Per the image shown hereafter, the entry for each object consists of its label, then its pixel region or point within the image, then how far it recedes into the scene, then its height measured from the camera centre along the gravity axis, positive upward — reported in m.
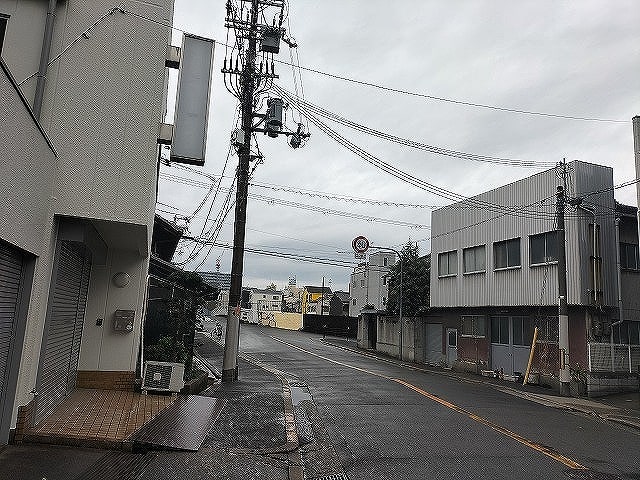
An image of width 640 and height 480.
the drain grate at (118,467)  6.40 -1.91
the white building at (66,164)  7.12 +2.17
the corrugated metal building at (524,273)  19.67 +2.49
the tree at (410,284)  33.97 +2.76
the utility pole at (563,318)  17.92 +0.55
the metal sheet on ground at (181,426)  7.83 -1.83
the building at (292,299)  105.14 +4.70
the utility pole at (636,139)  17.84 +6.56
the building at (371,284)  54.25 +4.45
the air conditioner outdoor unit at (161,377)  11.74 -1.34
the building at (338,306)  81.15 +2.65
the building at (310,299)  94.38 +4.16
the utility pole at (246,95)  17.56 +7.38
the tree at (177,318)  14.25 -0.07
